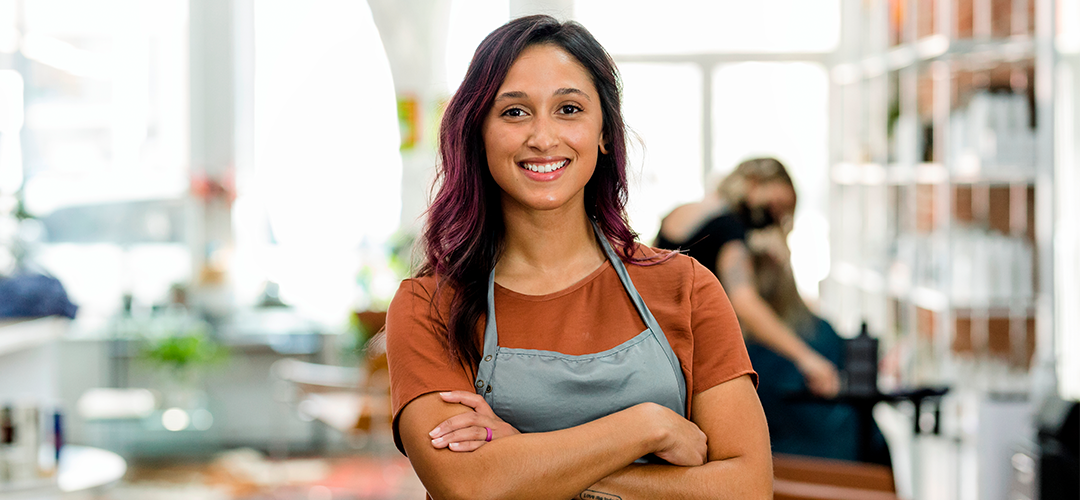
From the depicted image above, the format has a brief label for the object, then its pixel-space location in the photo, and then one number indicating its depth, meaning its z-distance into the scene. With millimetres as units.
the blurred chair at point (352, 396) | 5027
